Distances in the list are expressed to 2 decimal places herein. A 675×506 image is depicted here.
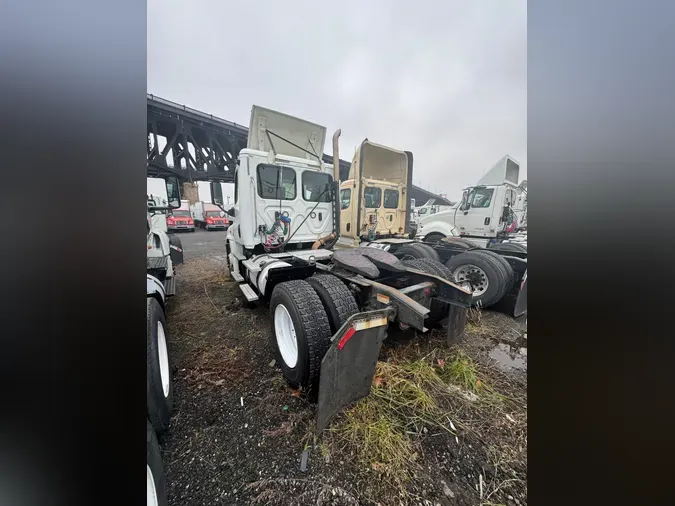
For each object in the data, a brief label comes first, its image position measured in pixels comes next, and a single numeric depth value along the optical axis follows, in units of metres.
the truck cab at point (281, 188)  3.86
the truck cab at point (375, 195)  6.43
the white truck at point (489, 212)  8.03
